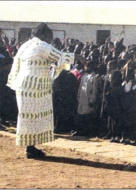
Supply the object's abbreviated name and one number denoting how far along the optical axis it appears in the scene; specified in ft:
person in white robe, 23.34
